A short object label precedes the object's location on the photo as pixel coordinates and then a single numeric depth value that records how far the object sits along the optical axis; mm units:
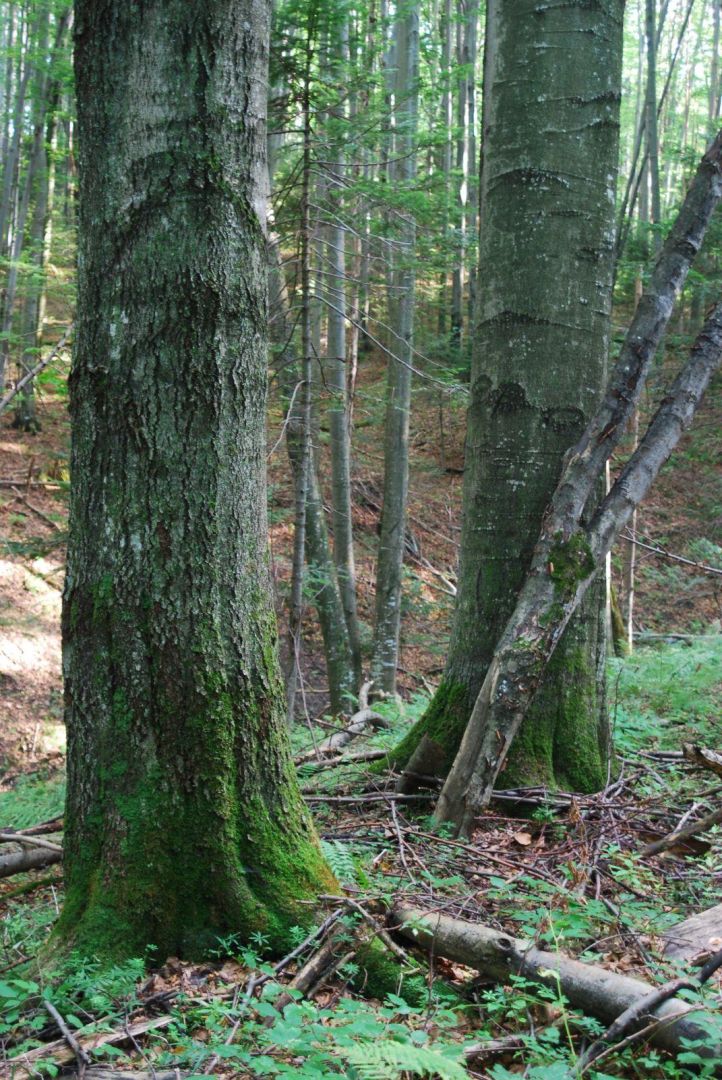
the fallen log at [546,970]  2025
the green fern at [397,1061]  1736
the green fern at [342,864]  3059
